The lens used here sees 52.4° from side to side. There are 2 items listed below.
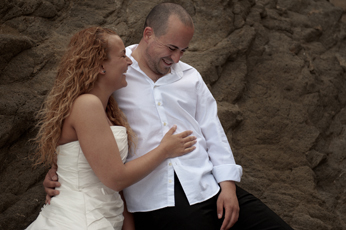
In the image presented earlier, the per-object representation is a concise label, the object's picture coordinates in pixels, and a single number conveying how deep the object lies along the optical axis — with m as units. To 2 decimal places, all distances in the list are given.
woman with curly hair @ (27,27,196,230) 1.95
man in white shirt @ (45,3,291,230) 2.33
